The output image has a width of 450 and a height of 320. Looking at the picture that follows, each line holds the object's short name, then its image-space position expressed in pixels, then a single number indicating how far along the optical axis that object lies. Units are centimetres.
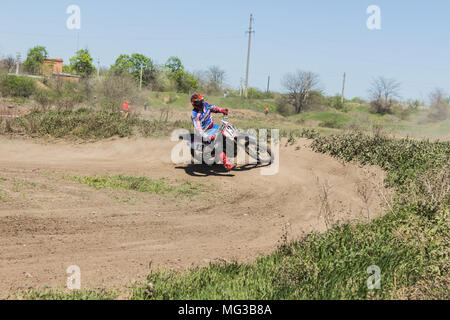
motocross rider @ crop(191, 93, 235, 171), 1001
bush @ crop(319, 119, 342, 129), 2851
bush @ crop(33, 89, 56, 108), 1805
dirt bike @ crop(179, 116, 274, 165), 1015
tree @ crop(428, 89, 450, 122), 3600
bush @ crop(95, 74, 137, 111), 2659
